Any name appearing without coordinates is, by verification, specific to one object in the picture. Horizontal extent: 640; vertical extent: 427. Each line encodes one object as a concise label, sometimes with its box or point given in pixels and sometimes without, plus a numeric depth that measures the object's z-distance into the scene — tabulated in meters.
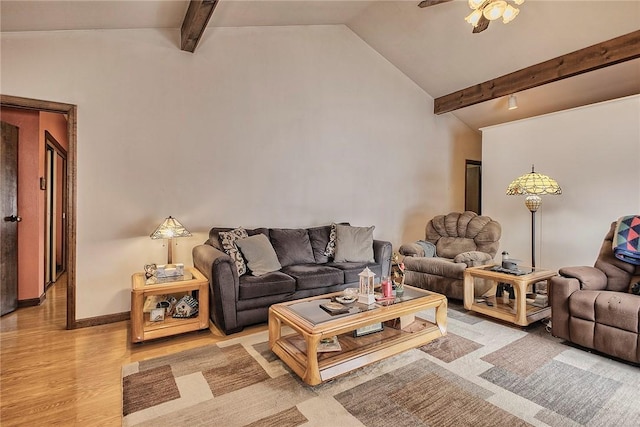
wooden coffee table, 2.01
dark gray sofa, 2.80
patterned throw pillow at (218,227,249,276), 3.17
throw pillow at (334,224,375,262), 3.93
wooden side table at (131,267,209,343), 2.61
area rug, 1.76
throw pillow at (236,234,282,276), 3.22
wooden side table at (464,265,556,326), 2.92
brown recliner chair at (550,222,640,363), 2.28
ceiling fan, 2.57
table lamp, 3.04
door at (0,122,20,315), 3.23
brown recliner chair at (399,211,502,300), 3.65
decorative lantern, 2.42
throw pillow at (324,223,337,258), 4.04
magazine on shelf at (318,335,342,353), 2.21
